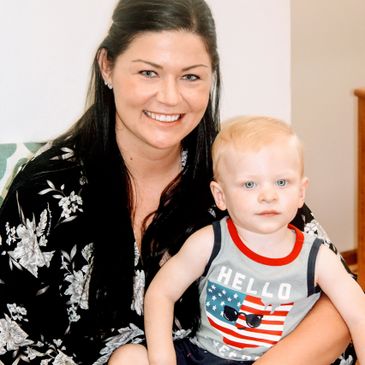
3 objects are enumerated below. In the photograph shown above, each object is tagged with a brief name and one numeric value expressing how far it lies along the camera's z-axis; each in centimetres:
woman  138
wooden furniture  203
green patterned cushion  162
